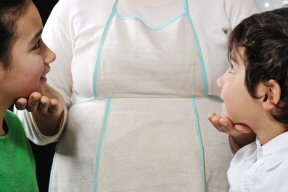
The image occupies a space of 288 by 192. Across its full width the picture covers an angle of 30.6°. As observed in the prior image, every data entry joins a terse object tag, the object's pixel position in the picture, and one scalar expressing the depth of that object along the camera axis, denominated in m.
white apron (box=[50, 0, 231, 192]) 1.33
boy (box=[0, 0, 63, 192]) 1.12
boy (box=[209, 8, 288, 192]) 1.15
